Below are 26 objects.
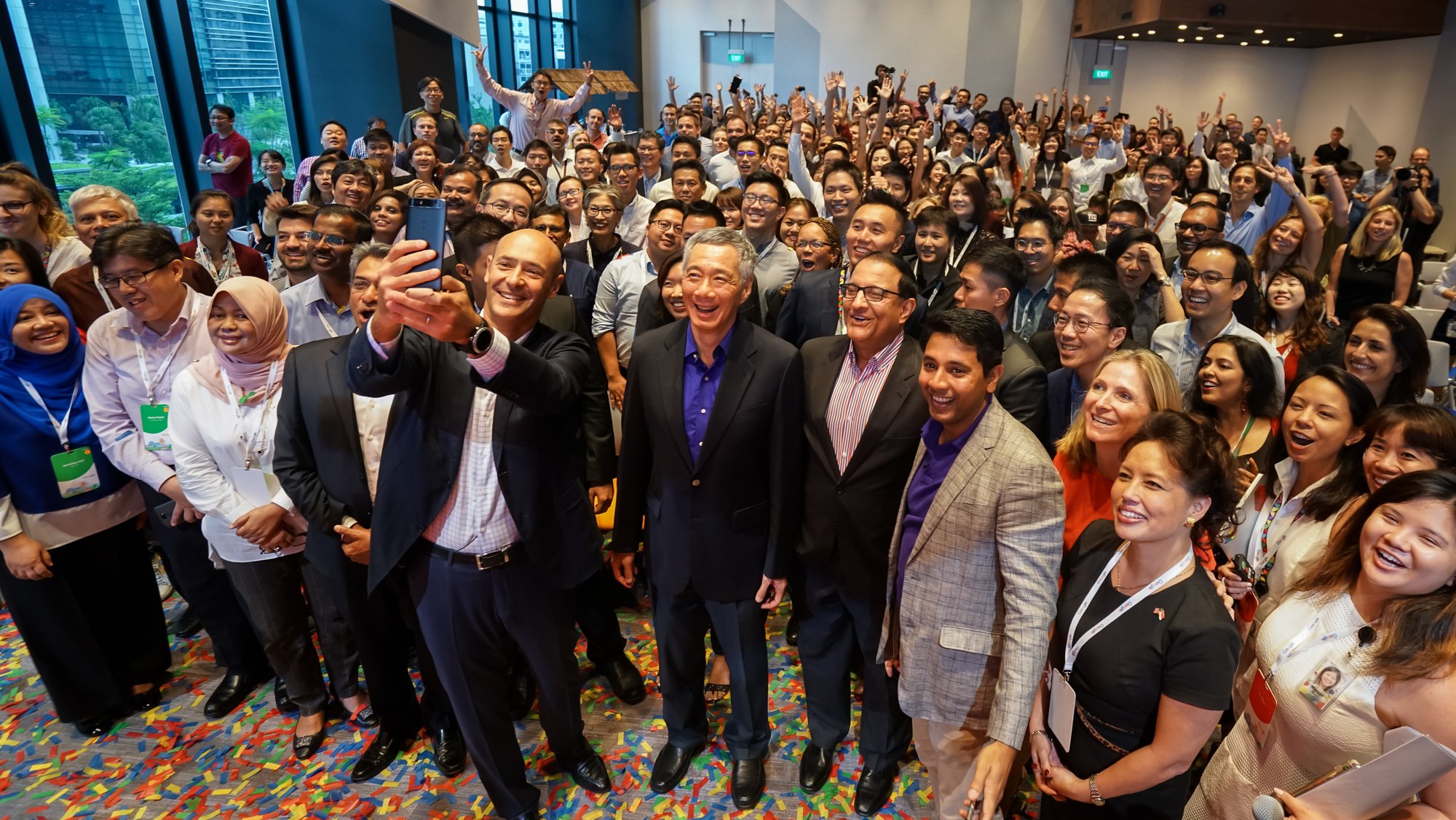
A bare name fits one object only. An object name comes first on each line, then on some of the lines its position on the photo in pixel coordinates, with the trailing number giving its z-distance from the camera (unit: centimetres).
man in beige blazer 179
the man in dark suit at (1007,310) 259
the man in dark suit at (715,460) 223
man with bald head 191
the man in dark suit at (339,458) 231
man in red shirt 669
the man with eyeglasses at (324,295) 318
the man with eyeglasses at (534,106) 803
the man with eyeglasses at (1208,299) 303
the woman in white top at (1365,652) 145
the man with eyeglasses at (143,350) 263
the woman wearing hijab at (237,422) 243
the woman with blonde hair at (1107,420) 214
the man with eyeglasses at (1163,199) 544
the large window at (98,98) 595
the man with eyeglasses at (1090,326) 258
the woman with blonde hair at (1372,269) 490
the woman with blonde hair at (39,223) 348
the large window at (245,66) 749
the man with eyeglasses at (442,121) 782
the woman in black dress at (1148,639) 163
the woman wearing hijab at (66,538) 266
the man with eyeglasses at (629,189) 529
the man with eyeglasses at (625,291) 390
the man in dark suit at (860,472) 223
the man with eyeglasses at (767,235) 416
